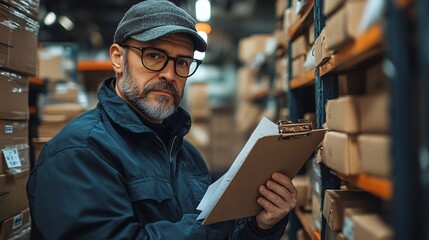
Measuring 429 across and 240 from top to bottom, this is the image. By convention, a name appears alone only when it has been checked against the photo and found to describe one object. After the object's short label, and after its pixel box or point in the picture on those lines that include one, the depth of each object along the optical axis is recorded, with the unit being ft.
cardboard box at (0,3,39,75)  6.72
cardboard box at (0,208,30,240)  6.86
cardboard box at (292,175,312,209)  9.57
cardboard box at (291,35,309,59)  8.44
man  5.16
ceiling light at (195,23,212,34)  18.17
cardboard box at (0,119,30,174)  6.83
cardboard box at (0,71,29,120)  6.88
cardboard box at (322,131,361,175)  4.25
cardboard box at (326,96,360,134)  4.23
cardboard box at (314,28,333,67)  5.46
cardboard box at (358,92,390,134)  3.47
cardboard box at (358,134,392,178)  3.40
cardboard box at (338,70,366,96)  4.71
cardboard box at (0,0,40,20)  6.95
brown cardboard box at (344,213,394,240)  3.44
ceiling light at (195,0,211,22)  15.70
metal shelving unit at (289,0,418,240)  2.99
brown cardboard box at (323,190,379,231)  4.87
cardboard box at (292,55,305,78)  8.54
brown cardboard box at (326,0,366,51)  3.77
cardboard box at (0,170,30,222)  6.77
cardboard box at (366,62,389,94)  3.64
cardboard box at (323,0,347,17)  4.22
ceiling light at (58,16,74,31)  20.05
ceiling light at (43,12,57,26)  17.40
